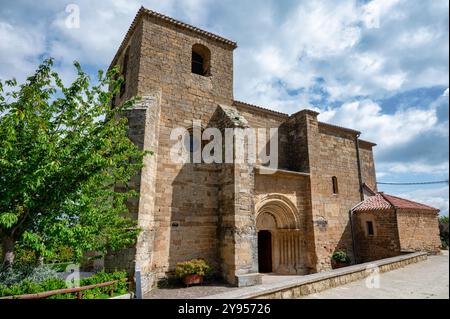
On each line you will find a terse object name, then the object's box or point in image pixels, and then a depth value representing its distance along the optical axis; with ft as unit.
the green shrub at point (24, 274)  18.21
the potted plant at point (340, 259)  41.24
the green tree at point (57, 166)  15.20
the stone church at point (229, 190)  29.43
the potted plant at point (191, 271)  28.35
